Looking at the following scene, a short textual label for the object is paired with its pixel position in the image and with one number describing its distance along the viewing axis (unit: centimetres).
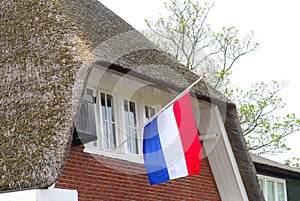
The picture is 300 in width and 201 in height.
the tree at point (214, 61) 3122
